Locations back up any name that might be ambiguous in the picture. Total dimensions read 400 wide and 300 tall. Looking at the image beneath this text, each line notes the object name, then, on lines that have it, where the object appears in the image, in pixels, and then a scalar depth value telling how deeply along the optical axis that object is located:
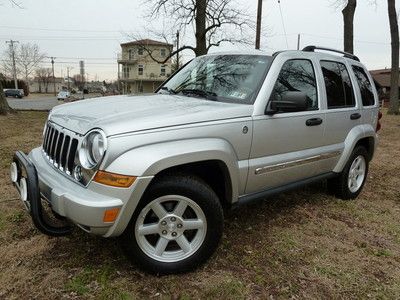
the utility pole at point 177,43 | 20.68
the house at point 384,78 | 51.16
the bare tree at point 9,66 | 82.93
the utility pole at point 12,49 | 78.35
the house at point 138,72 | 70.88
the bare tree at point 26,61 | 89.44
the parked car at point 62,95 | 53.21
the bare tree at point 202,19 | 16.64
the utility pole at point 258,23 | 19.55
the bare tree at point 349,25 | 14.95
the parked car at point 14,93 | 59.93
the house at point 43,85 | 106.19
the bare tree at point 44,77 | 105.49
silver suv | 2.73
